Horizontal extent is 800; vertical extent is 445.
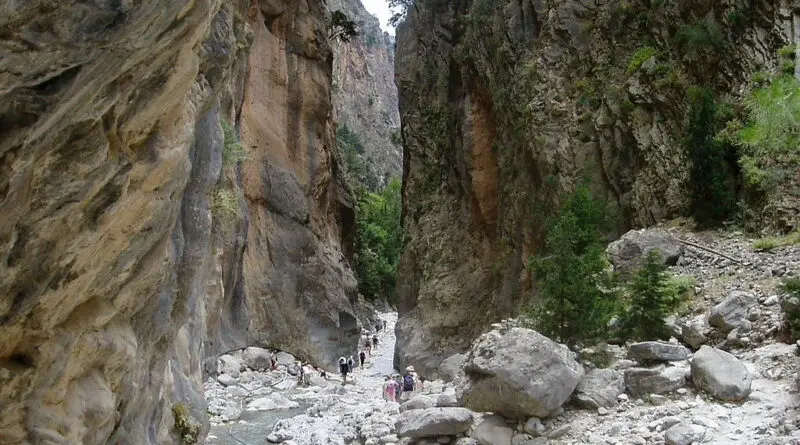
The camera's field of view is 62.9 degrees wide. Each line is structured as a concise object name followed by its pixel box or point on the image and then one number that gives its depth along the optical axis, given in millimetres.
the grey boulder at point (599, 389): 10469
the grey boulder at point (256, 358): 27656
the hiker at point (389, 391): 19641
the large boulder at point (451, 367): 20797
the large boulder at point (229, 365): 25938
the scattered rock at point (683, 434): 8508
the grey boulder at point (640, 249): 14742
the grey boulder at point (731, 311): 11359
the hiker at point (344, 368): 25794
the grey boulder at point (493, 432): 10312
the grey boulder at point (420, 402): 12969
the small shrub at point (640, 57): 20156
